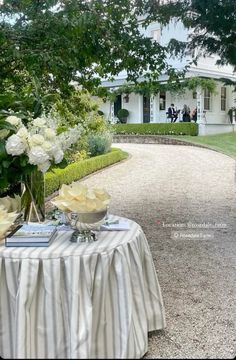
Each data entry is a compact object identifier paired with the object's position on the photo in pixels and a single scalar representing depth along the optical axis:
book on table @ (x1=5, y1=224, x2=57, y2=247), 2.34
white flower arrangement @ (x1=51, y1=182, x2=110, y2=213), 2.42
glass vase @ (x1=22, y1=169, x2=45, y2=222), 2.83
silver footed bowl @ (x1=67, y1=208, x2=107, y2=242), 2.41
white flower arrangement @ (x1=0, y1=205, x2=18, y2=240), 2.40
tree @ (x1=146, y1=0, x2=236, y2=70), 5.35
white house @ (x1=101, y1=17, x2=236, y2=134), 22.67
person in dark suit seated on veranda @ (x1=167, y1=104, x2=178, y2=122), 23.78
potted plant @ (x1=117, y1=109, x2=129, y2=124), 26.22
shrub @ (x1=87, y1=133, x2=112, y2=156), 13.93
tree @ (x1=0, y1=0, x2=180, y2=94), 4.46
